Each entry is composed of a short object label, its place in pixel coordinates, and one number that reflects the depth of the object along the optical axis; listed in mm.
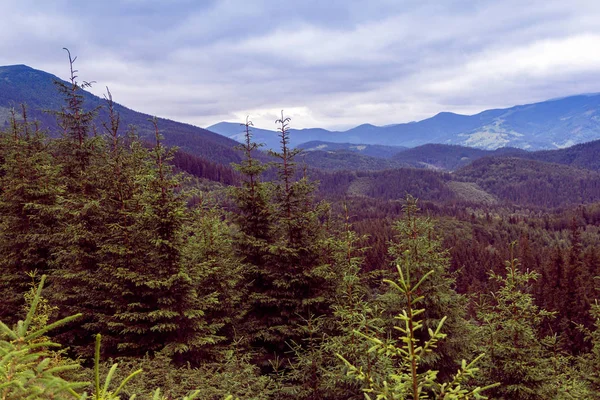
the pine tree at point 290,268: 14695
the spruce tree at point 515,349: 10375
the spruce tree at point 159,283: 12062
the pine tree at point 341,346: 9609
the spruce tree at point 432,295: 12922
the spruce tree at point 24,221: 15461
